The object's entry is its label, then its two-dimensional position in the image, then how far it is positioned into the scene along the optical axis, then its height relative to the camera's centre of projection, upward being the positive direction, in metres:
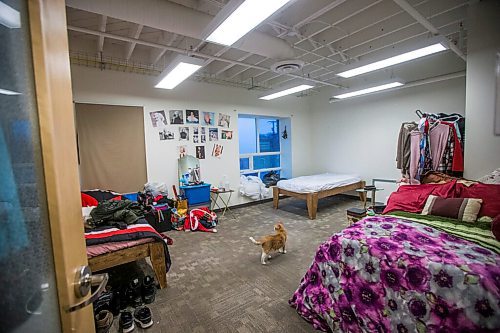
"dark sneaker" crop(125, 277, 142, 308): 2.06 -1.28
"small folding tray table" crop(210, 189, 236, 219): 5.00 -1.09
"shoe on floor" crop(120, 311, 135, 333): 1.77 -1.31
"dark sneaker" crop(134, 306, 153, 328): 1.80 -1.30
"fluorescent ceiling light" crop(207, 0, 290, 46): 1.85 +1.17
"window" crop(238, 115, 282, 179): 5.86 +0.12
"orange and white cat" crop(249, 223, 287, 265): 2.75 -1.16
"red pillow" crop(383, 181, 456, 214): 2.53 -0.60
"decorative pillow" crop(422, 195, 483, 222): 2.17 -0.65
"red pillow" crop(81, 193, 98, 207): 3.09 -0.62
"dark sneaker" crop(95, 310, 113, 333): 1.60 -1.18
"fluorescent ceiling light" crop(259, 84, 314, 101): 4.27 +1.15
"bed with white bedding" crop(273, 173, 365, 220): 4.47 -0.85
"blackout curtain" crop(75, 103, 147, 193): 3.71 +0.14
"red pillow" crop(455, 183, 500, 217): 2.14 -0.53
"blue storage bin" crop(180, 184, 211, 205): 4.38 -0.80
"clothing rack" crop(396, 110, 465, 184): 3.10 -0.03
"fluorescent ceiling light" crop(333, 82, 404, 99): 4.19 +1.10
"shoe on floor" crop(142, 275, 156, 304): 2.09 -1.28
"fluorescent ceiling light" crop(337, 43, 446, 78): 2.77 +1.14
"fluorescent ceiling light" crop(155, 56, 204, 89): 2.92 +1.16
